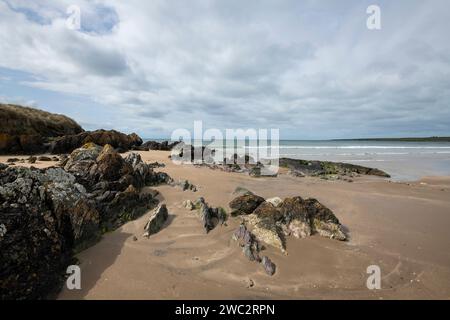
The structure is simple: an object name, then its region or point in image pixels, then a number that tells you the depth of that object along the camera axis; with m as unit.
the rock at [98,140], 20.01
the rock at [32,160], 13.99
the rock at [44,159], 15.18
